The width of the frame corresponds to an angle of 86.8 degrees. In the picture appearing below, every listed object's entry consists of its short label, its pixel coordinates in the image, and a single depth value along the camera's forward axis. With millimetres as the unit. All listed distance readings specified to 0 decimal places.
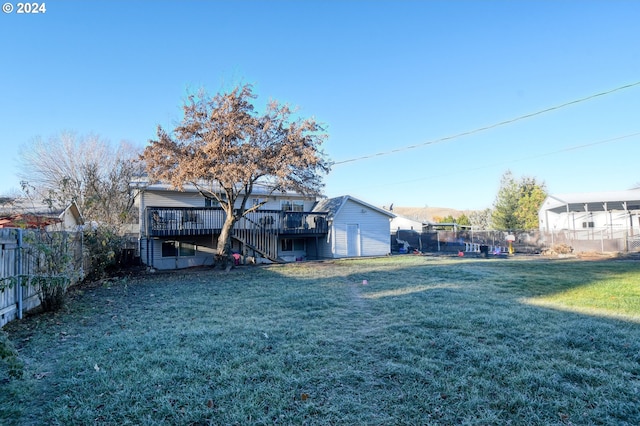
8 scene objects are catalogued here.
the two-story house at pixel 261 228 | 16156
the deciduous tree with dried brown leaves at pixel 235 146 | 12781
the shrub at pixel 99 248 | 10078
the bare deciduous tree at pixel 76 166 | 21984
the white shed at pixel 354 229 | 20125
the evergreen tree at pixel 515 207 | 31906
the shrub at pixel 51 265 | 6105
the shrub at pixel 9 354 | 2691
